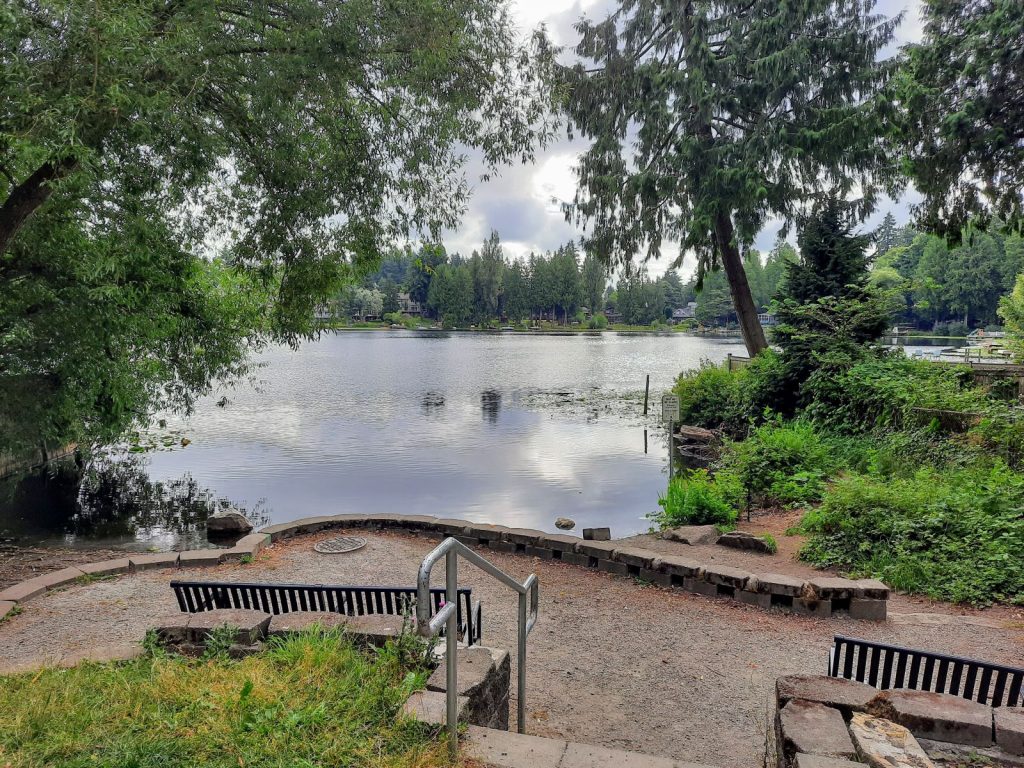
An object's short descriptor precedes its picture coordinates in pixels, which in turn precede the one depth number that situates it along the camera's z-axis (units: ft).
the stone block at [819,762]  8.60
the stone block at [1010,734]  9.56
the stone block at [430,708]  9.30
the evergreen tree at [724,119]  56.03
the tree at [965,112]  39.50
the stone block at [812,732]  9.16
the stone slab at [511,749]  8.87
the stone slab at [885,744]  8.96
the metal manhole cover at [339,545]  28.19
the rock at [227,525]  37.63
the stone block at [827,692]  10.57
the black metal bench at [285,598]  15.49
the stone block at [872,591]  19.25
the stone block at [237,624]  13.10
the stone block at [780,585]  20.13
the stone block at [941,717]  9.78
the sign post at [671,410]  62.14
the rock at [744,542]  26.27
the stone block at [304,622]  13.20
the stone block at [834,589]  19.58
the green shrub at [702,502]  31.58
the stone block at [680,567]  22.15
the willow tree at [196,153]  20.13
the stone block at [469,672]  10.25
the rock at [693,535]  27.66
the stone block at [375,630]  12.54
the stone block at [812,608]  19.80
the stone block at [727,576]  21.01
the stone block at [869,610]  19.22
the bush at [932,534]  21.13
